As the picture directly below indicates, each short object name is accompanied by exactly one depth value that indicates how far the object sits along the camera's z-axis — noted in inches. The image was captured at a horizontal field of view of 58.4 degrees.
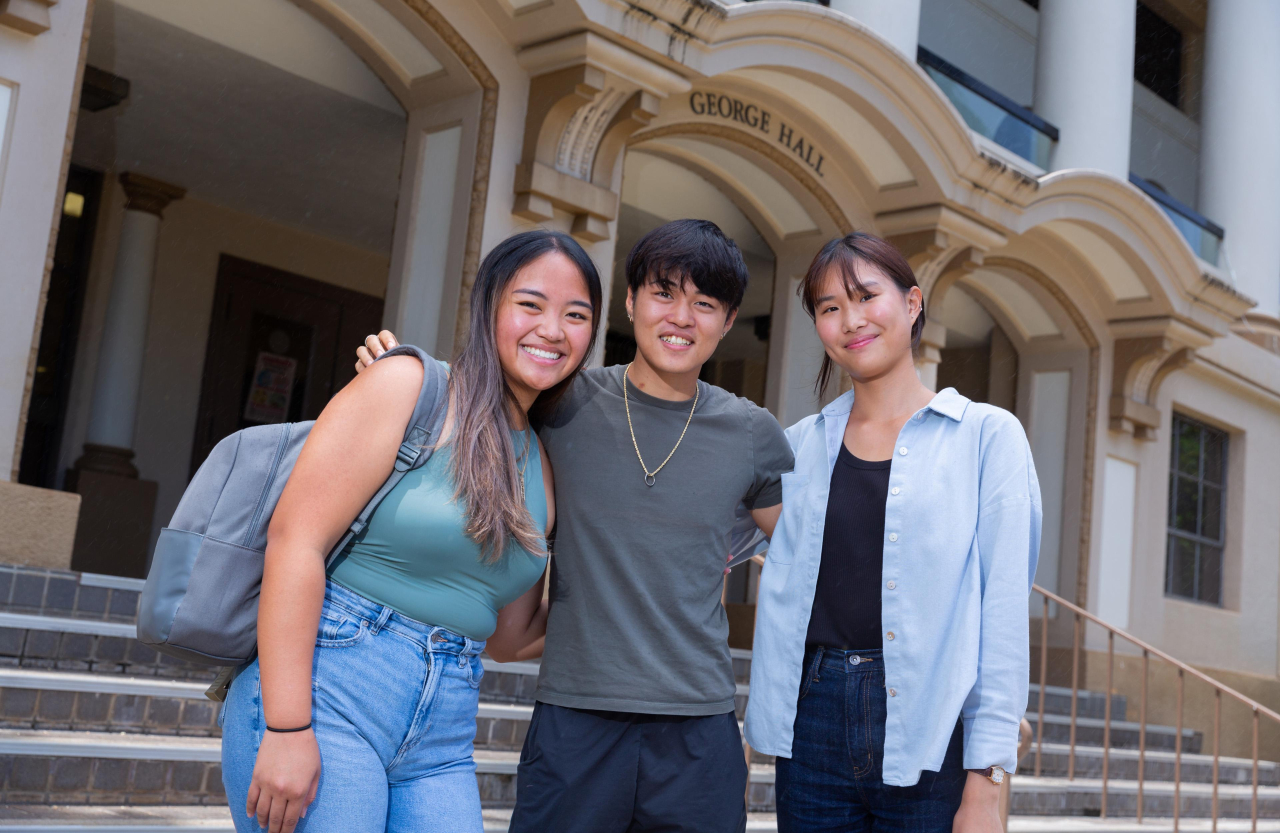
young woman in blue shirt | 79.4
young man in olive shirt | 82.0
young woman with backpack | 64.7
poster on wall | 404.8
